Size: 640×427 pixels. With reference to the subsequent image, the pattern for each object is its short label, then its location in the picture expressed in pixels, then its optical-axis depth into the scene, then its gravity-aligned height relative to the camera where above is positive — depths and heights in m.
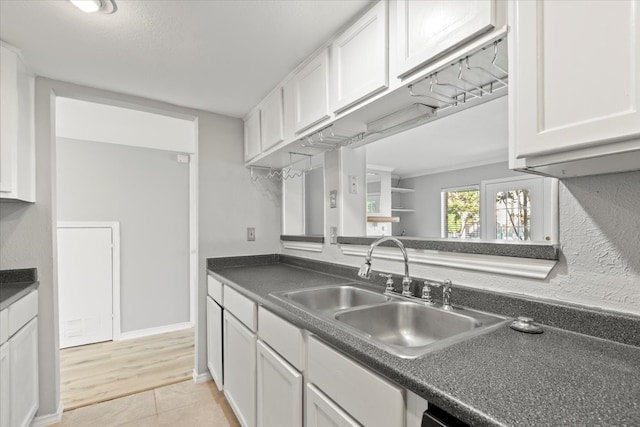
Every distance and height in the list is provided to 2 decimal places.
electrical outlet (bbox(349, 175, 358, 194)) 2.09 +0.19
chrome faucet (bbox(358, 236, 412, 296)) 1.34 -0.25
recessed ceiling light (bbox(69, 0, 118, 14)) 1.28 +0.87
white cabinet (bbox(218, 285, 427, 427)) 0.78 -0.60
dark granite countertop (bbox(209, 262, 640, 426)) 0.56 -0.37
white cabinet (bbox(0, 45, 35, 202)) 1.58 +0.45
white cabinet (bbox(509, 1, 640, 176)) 0.60 +0.28
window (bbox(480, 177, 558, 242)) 4.04 +0.04
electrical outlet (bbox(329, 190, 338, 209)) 2.12 +0.09
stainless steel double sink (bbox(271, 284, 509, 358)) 1.11 -0.43
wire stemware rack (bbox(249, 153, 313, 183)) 2.70 +0.36
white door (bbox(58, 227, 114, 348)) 3.01 -0.73
